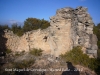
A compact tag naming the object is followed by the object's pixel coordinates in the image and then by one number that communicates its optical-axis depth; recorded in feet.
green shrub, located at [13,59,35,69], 16.26
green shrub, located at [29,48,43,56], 23.27
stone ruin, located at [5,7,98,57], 20.19
